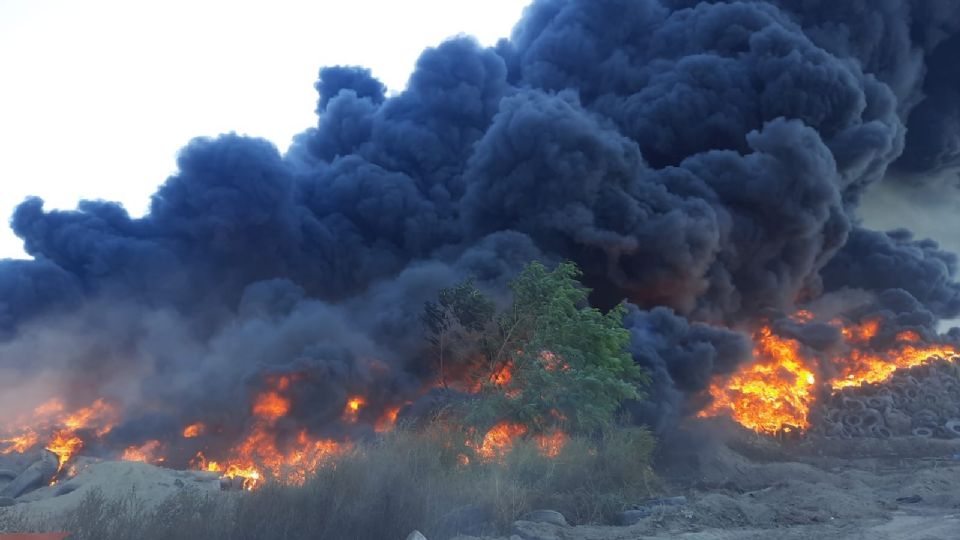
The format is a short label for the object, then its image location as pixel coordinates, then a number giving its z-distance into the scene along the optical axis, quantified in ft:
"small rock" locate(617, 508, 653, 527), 43.83
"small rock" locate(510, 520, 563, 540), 37.29
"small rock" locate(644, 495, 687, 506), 49.96
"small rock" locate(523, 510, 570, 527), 40.88
